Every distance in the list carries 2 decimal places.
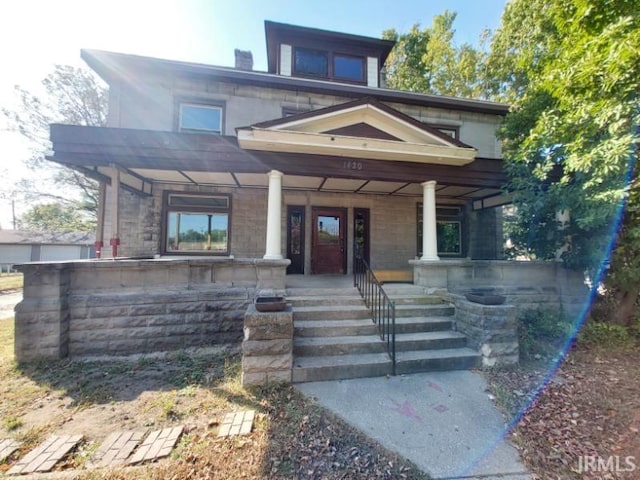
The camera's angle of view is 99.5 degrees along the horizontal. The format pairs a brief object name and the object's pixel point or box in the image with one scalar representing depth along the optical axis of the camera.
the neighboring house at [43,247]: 28.20
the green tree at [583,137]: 4.10
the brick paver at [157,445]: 2.50
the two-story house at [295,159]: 5.66
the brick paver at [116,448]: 2.46
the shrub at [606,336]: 5.10
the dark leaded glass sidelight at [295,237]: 8.36
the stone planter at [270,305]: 3.76
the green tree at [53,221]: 23.84
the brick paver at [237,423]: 2.78
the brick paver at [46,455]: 2.39
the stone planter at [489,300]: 4.51
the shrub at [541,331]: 4.81
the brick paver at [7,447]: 2.56
